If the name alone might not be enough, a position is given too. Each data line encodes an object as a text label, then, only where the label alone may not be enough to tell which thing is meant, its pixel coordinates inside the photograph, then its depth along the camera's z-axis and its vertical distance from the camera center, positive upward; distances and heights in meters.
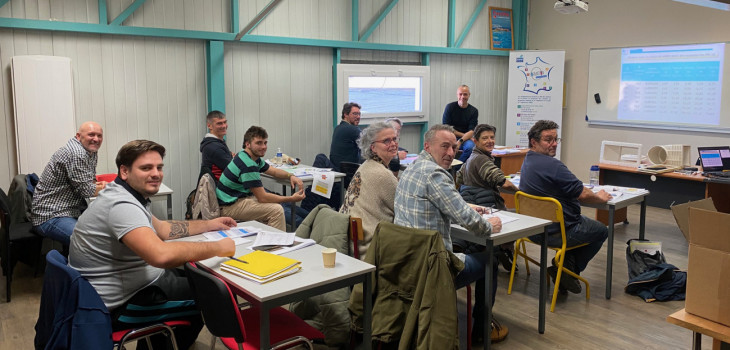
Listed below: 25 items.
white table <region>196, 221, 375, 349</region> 2.22 -0.72
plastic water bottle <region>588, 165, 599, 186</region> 5.39 -0.66
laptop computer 5.64 -0.51
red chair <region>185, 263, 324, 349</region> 2.15 -0.88
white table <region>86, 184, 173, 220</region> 4.58 -0.73
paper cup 2.49 -0.66
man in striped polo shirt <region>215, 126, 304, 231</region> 4.12 -0.62
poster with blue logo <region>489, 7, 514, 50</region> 8.93 +1.26
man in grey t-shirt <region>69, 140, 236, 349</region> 2.26 -0.59
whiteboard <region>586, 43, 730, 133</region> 7.07 +0.28
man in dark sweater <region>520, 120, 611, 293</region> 3.93 -0.61
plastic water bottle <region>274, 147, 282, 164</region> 6.22 -0.56
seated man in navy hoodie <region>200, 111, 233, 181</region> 4.80 -0.41
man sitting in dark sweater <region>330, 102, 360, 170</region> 6.20 -0.39
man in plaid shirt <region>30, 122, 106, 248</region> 3.84 -0.56
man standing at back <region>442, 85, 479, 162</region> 7.68 -0.12
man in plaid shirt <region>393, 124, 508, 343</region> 2.96 -0.50
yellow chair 3.79 -0.71
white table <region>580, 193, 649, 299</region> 4.11 -0.74
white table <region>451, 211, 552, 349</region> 3.13 -0.74
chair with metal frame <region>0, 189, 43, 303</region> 3.92 -0.95
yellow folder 2.38 -0.69
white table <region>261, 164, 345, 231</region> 4.95 -0.72
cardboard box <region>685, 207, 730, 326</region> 1.76 -0.49
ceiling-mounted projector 5.90 +1.07
